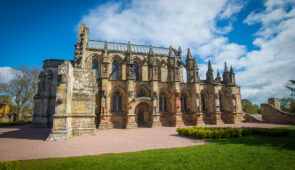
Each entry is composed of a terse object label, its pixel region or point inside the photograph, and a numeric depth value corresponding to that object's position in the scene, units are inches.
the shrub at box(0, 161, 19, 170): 186.7
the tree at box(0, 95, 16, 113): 1497.0
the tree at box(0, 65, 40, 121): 1210.0
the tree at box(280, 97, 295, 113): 1604.6
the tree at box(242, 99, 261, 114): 2332.2
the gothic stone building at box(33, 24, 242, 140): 608.7
